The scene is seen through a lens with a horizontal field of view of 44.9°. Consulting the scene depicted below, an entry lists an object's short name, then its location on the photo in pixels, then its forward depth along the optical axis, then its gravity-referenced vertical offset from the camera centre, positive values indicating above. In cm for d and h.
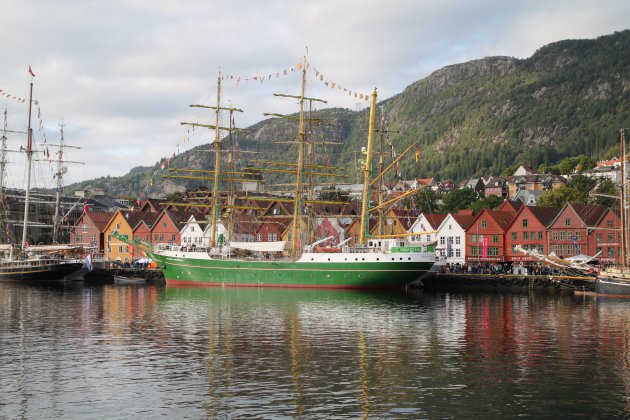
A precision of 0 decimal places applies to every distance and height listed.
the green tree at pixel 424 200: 17425 +1399
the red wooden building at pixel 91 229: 14200 +497
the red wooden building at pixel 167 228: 13012 +496
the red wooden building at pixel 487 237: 10931 +356
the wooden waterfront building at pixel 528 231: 10550 +437
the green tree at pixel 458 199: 16912 +1406
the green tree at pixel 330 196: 15342 +1315
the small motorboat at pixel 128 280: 10538 -331
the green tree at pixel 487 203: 15654 +1222
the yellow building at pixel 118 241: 13250 +281
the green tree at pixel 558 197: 13225 +1165
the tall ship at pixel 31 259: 10350 -59
